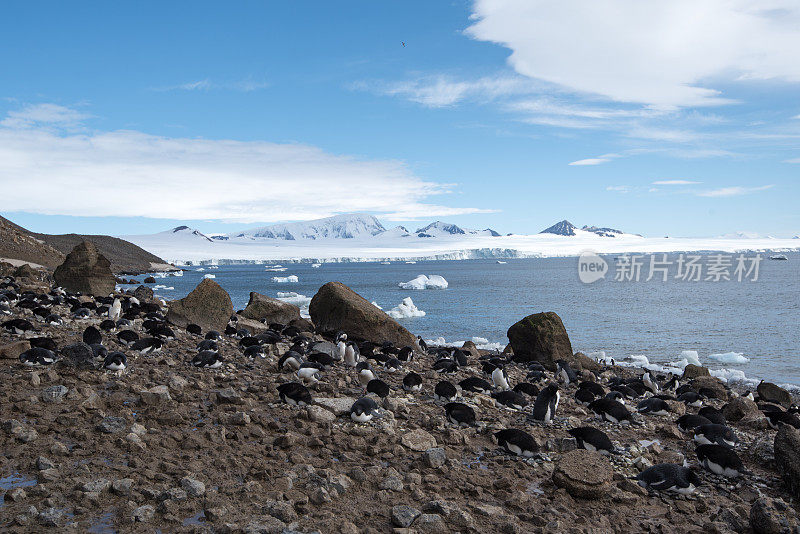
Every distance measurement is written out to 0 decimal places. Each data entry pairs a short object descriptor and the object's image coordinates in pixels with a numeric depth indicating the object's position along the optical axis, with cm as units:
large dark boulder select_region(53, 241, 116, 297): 2797
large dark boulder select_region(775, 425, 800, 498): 620
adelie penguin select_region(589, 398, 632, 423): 884
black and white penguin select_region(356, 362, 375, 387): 1020
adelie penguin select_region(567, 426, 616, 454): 695
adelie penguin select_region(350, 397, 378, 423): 704
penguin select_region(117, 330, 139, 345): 1188
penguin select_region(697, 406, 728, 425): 942
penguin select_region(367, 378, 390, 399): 881
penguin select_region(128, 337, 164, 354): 1099
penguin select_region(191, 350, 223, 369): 1019
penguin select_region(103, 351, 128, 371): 864
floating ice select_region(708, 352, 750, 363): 2219
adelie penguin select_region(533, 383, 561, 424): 834
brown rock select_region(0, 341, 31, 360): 905
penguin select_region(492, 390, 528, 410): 902
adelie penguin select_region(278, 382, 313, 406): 770
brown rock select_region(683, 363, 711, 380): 1745
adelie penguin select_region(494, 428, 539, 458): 654
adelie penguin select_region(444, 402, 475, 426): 769
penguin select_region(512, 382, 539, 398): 1066
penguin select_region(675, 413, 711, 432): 845
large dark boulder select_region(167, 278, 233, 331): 1734
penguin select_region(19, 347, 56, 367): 866
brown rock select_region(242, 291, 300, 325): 2155
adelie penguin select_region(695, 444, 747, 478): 654
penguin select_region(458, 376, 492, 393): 1007
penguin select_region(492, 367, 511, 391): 1136
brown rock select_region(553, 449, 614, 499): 545
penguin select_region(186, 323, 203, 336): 1552
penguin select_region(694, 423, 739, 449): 767
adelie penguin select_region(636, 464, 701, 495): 578
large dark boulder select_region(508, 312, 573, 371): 1773
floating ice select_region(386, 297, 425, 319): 3741
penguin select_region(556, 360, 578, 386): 1305
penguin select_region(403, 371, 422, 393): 990
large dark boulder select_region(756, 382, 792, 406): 1524
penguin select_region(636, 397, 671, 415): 1006
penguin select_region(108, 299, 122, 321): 1663
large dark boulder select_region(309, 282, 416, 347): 1661
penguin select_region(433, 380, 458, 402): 905
